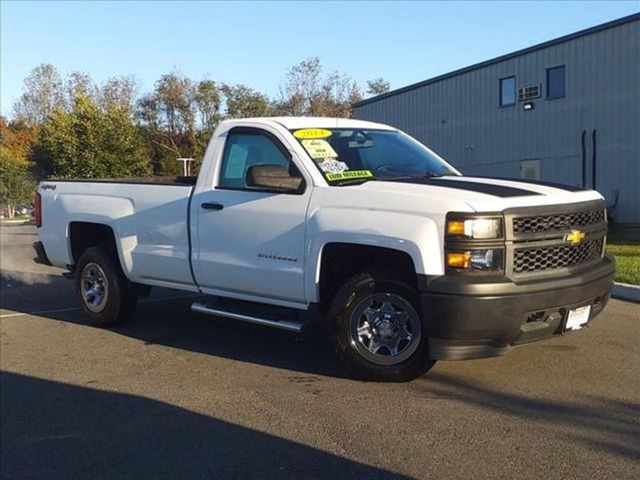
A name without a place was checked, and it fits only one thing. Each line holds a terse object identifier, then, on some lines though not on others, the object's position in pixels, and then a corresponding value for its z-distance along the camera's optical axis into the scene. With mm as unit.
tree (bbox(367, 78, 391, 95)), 82188
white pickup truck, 4453
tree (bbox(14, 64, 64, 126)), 62312
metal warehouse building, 19547
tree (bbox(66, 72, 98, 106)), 52125
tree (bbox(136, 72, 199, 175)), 47281
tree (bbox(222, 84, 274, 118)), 48844
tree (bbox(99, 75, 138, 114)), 49562
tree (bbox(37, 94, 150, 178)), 27359
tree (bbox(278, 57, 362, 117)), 44469
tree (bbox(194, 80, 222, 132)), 48312
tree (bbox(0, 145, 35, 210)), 51406
